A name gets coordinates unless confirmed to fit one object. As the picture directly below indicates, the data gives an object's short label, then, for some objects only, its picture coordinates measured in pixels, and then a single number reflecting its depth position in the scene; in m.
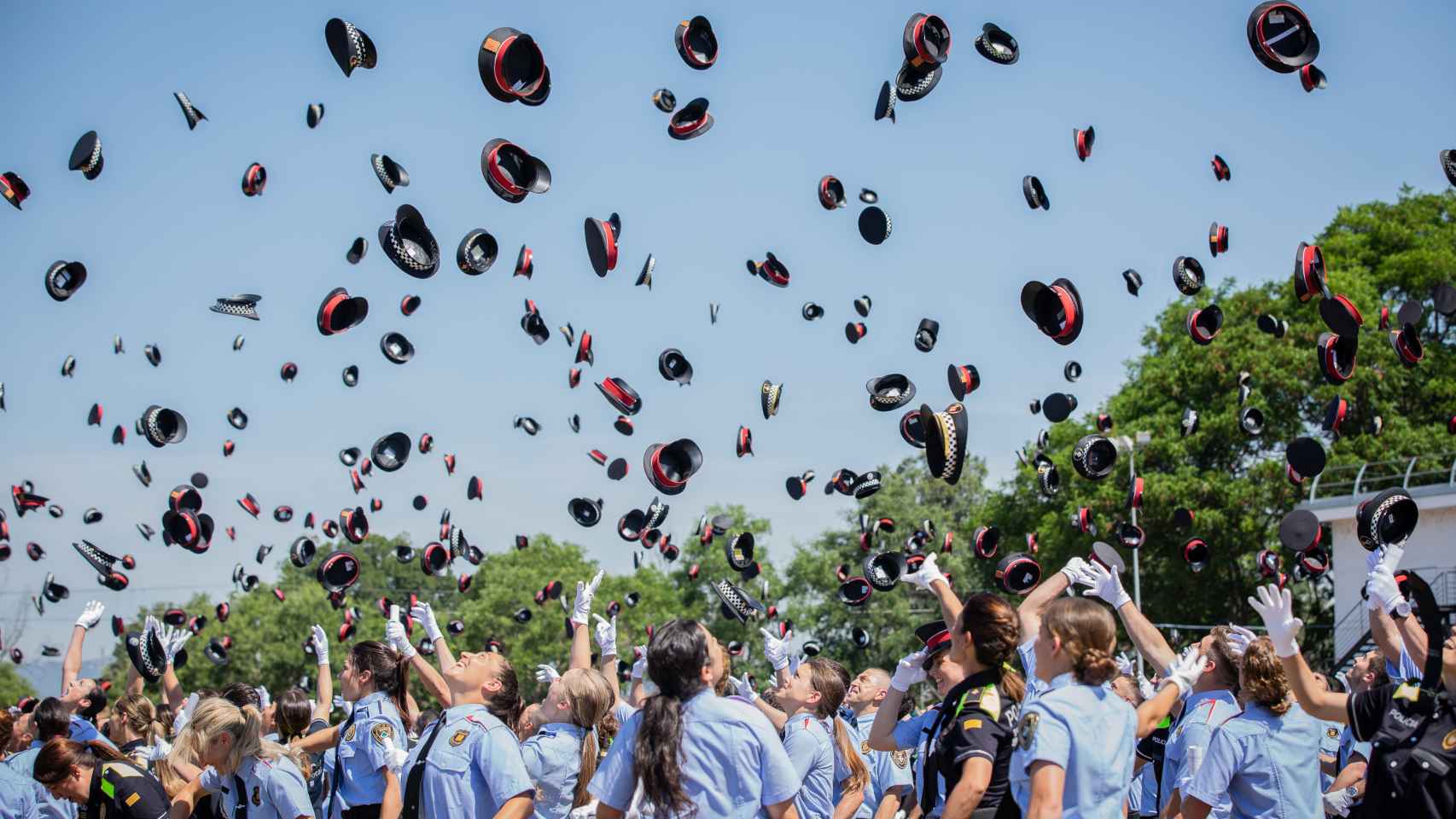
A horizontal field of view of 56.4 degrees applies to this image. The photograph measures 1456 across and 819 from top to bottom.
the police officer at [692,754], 5.25
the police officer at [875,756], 8.88
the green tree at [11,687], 59.47
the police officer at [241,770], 7.15
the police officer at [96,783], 7.64
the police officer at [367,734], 7.54
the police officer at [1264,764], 6.25
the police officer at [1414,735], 5.24
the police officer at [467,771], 6.16
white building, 28.73
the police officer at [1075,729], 4.69
